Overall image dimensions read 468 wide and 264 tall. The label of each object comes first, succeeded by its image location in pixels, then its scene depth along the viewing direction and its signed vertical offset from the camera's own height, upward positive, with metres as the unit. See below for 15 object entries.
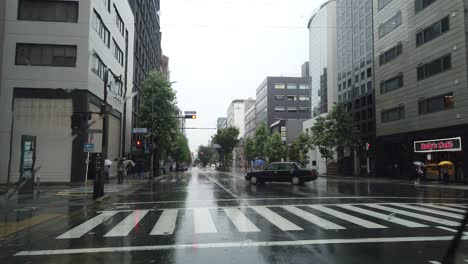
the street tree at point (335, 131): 48.16 +4.17
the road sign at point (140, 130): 34.34 +2.85
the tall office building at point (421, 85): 31.12 +7.56
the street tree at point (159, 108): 43.03 +6.14
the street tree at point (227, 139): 92.44 +5.71
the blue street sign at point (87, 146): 19.11 +0.72
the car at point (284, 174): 27.09 -0.77
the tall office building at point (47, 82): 26.39 +5.49
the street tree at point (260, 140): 82.69 +5.03
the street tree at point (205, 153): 147.12 +3.57
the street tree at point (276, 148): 74.94 +2.96
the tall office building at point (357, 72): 48.62 +12.78
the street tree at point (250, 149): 85.76 +3.24
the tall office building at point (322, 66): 62.91 +17.01
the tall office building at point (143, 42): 50.69 +19.03
